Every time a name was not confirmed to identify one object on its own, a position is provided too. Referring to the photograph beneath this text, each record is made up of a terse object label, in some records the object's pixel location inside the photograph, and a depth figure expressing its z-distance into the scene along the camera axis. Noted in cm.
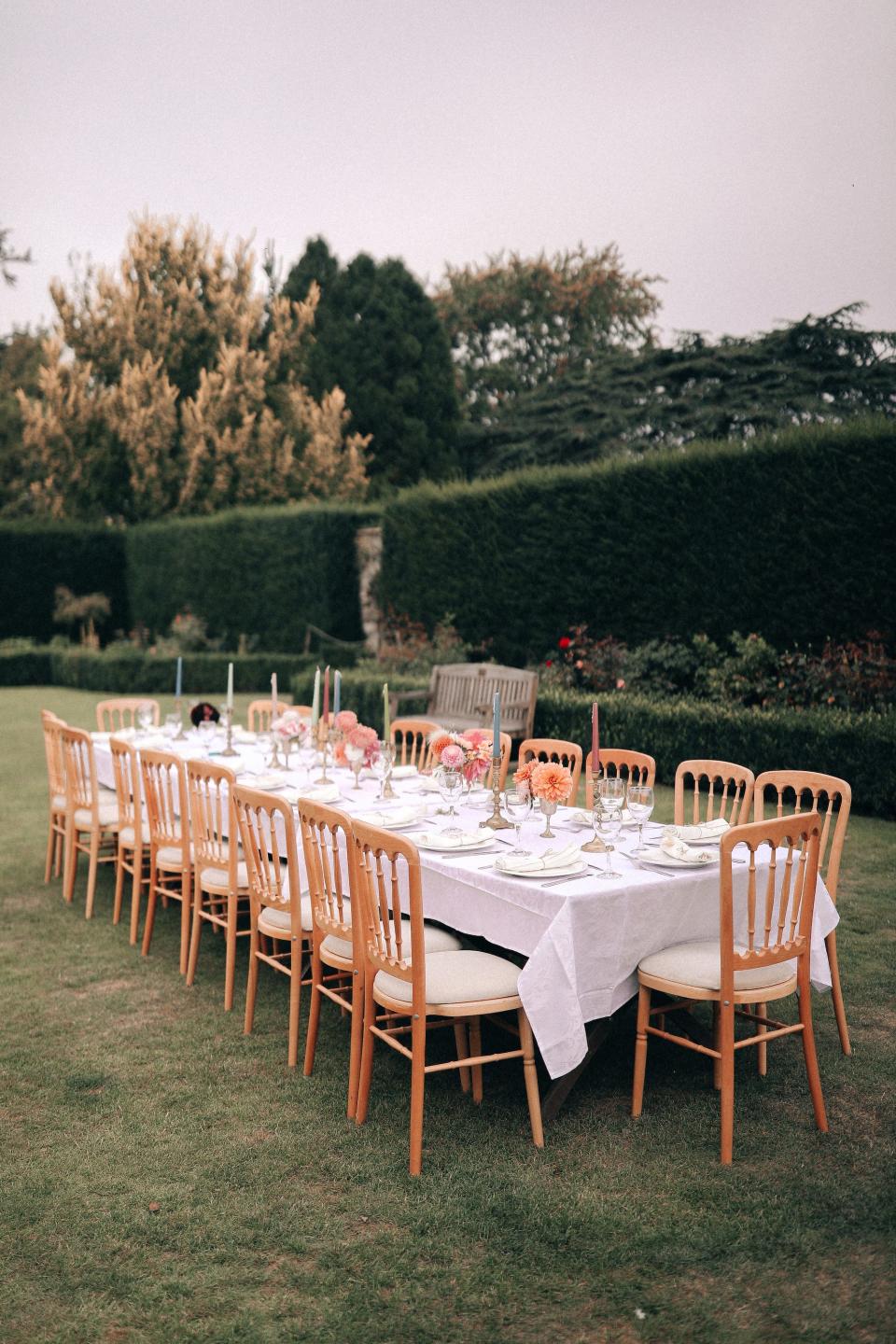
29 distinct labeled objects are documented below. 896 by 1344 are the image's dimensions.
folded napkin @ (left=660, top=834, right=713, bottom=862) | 373
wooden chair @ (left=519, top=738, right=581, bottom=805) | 552
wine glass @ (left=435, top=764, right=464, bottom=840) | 432
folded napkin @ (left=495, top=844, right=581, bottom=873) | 365
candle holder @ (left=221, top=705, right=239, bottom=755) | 648
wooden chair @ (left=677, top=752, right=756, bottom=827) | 455
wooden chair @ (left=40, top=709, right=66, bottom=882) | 663
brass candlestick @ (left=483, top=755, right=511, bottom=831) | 440
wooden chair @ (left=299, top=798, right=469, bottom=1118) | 369
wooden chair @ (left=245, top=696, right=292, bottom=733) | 806
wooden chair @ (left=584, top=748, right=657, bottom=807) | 505
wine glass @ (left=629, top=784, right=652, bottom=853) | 410
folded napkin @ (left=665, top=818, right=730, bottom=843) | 401
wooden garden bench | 1024
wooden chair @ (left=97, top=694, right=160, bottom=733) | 759
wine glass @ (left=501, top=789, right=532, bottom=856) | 456
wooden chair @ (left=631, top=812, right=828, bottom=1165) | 334
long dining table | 341
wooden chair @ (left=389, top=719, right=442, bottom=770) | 662
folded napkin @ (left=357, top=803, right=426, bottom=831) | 441
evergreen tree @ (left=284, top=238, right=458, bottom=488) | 2808
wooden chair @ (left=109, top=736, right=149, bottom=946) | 566
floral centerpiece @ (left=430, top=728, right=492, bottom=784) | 431
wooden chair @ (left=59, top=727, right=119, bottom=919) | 613
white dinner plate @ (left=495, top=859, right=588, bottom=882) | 362
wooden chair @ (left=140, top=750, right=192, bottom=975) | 513
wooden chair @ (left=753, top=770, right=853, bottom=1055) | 411
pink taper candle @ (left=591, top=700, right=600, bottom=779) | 405
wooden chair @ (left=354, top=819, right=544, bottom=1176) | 329
